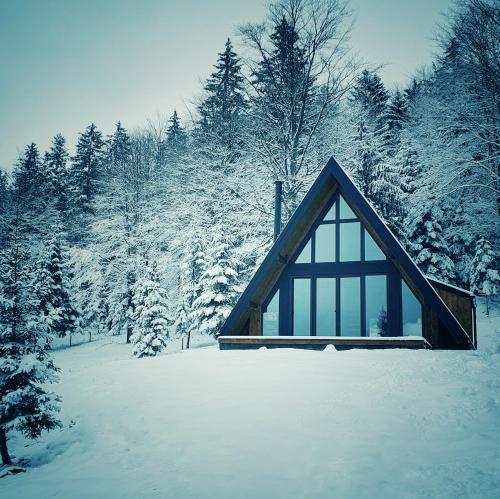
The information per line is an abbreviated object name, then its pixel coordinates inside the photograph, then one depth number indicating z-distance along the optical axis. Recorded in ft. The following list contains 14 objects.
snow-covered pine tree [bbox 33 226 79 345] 97.35
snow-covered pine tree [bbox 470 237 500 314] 84.23
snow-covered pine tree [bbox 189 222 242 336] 70.44
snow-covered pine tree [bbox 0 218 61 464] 20.86
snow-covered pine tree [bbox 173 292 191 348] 78.18
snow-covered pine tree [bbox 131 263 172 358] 65.13
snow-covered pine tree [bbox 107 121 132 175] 92.63
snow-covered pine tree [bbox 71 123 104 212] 126.72
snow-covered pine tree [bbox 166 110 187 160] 86.54
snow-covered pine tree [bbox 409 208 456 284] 78.95
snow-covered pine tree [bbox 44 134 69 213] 138.16
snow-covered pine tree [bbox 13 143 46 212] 112.68
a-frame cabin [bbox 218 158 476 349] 36.96
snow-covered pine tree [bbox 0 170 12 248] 102.00
